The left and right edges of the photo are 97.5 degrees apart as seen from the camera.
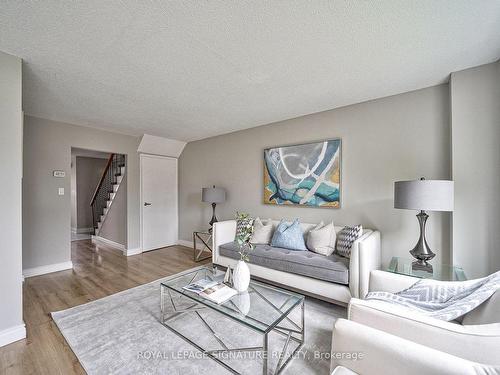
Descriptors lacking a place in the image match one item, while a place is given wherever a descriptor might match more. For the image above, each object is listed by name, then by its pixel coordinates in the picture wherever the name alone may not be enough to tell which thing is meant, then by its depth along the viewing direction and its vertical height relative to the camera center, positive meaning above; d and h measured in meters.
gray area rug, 1.55 -1.28
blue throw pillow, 2.82 -0.68
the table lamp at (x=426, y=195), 1.91 -0.09
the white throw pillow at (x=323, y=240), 2.62 -0.67
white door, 4.56 -0.33
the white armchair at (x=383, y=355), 0.81 -0.70
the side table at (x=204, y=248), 4.02 -1.26
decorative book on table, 1.76 -0.90
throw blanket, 1.09 -0.65
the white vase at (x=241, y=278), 1.90 -0.81
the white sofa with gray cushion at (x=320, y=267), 2.08 -0.90
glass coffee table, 1.52 -0.94
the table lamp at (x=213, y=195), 3.91 -0.16
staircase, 5.04 -0.08
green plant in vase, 1.91 -0.76
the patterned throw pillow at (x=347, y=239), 2.42 -0.60
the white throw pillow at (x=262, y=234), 3.16 -0.71
